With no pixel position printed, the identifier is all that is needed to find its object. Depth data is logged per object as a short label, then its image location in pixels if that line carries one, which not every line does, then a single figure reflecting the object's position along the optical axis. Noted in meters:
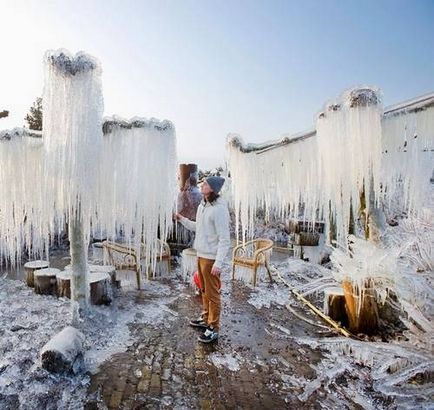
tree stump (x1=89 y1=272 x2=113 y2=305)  4.41
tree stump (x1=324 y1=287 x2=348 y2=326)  4.05
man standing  3.51
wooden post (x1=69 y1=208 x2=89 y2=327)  3.79
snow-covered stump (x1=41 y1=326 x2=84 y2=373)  2.72
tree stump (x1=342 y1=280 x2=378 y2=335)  3.61
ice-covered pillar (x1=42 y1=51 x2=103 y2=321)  3.22
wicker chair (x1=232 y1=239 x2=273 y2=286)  5.61
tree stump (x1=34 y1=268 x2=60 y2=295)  4.94
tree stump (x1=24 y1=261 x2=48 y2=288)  5.40
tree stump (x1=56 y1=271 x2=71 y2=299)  4.77
